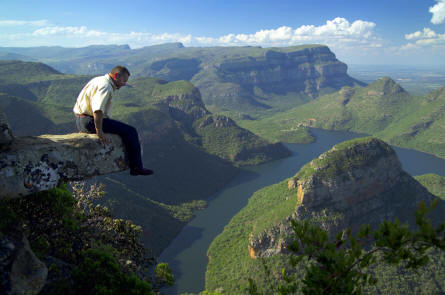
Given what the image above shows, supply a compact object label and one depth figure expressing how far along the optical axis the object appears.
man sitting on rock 9.23
